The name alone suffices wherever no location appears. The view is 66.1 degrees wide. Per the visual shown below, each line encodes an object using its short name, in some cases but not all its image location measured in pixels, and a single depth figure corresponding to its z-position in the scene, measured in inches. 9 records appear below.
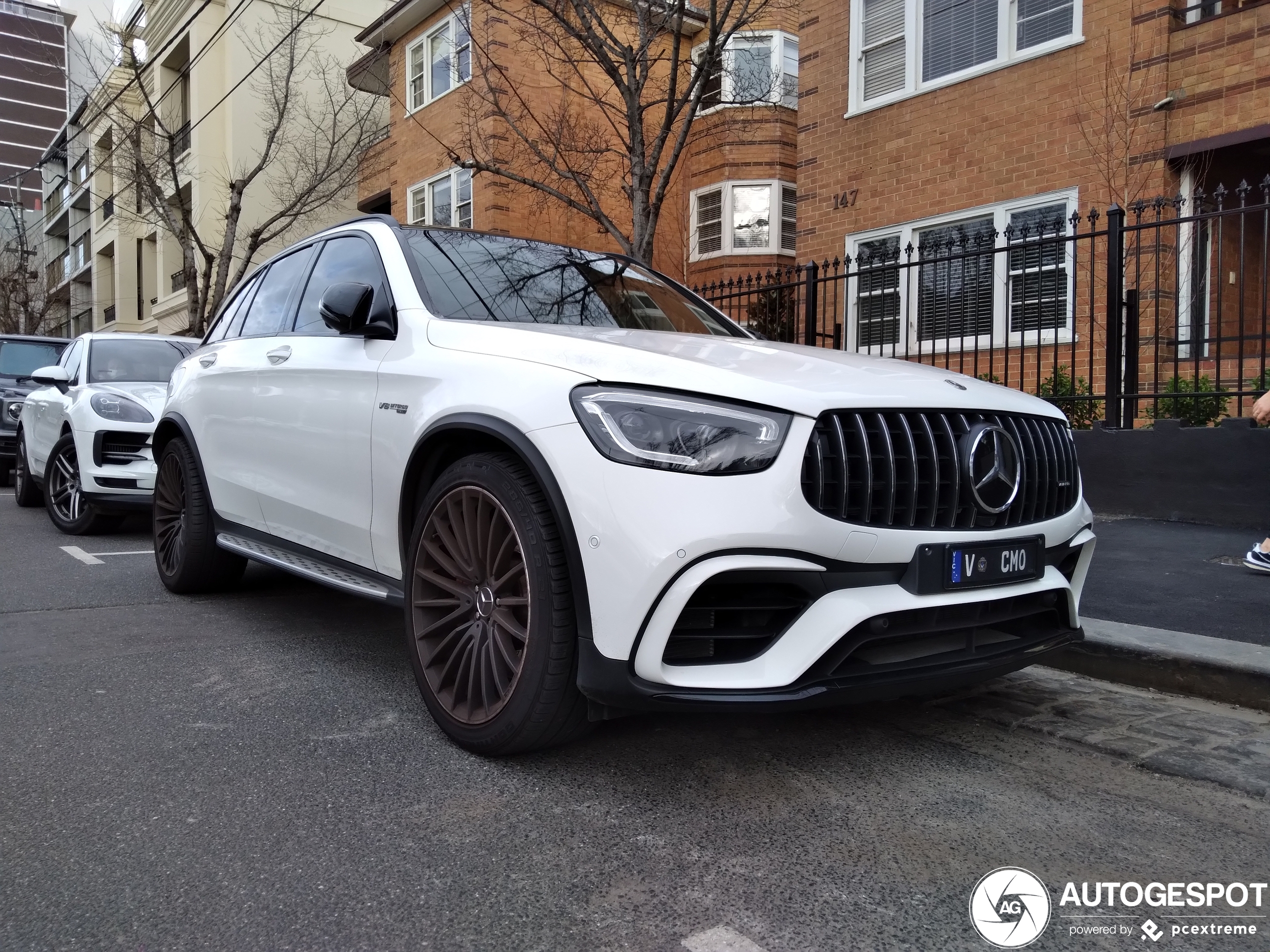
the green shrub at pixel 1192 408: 273.0
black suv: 455.8
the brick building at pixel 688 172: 673.6
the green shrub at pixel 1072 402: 292.7
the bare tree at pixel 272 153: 702.5
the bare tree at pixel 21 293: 1331.2
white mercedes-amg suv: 94.0
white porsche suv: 287.0
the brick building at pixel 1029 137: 379.2
